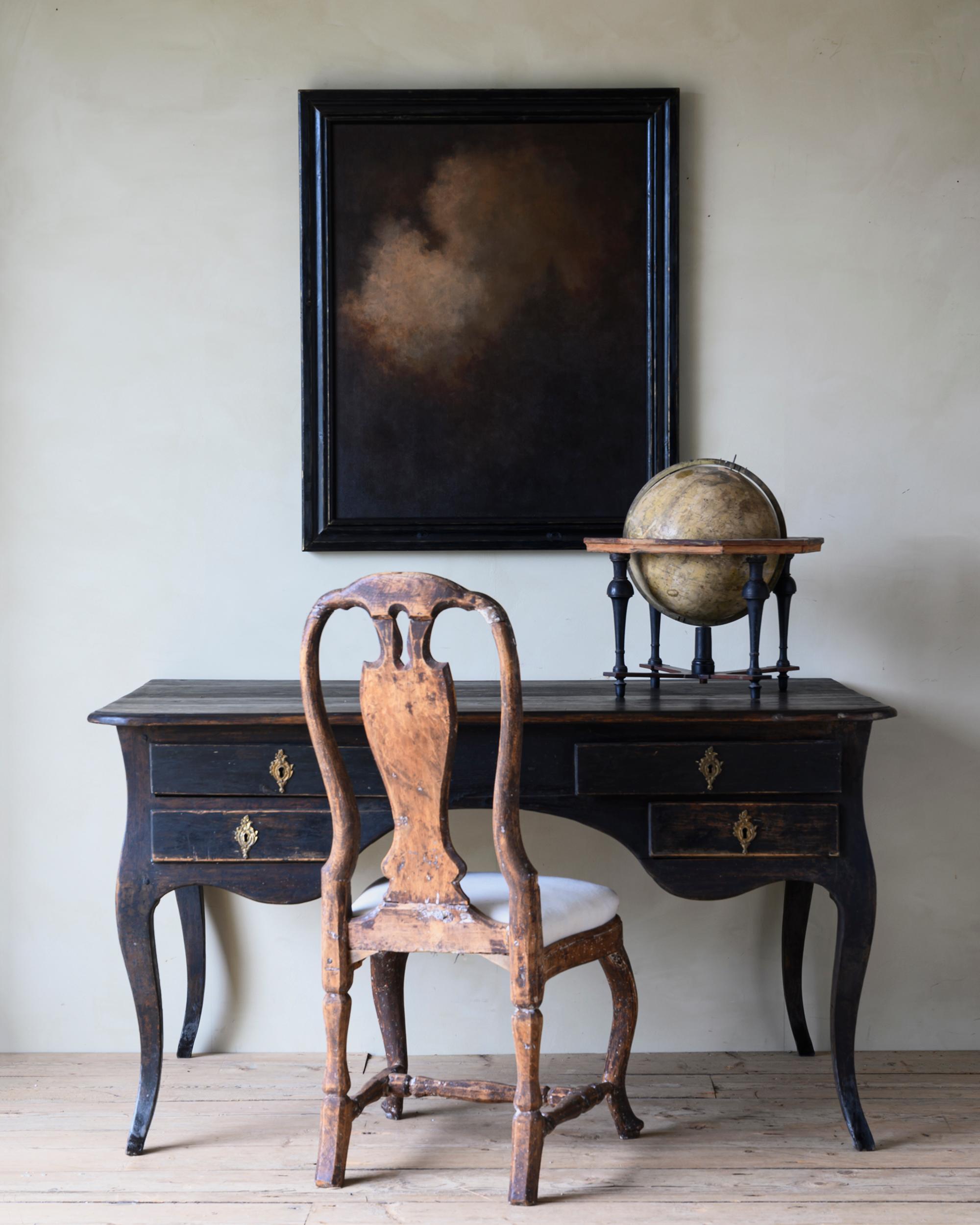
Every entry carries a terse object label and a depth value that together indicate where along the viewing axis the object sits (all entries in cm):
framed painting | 316
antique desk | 262
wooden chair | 222
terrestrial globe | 271
